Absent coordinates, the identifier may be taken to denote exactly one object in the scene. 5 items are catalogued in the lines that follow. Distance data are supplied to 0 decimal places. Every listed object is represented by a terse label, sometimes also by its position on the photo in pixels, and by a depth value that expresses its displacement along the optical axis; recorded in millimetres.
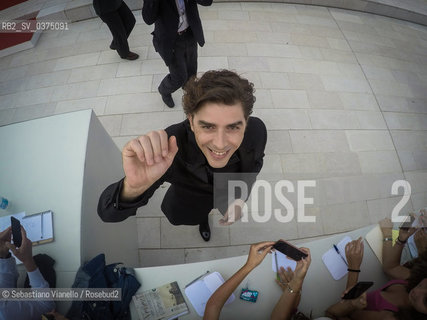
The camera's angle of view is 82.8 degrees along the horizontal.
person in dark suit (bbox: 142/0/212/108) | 2398
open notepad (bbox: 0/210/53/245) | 1594
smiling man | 1108
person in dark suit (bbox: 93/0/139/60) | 3070
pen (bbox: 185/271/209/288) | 1579
